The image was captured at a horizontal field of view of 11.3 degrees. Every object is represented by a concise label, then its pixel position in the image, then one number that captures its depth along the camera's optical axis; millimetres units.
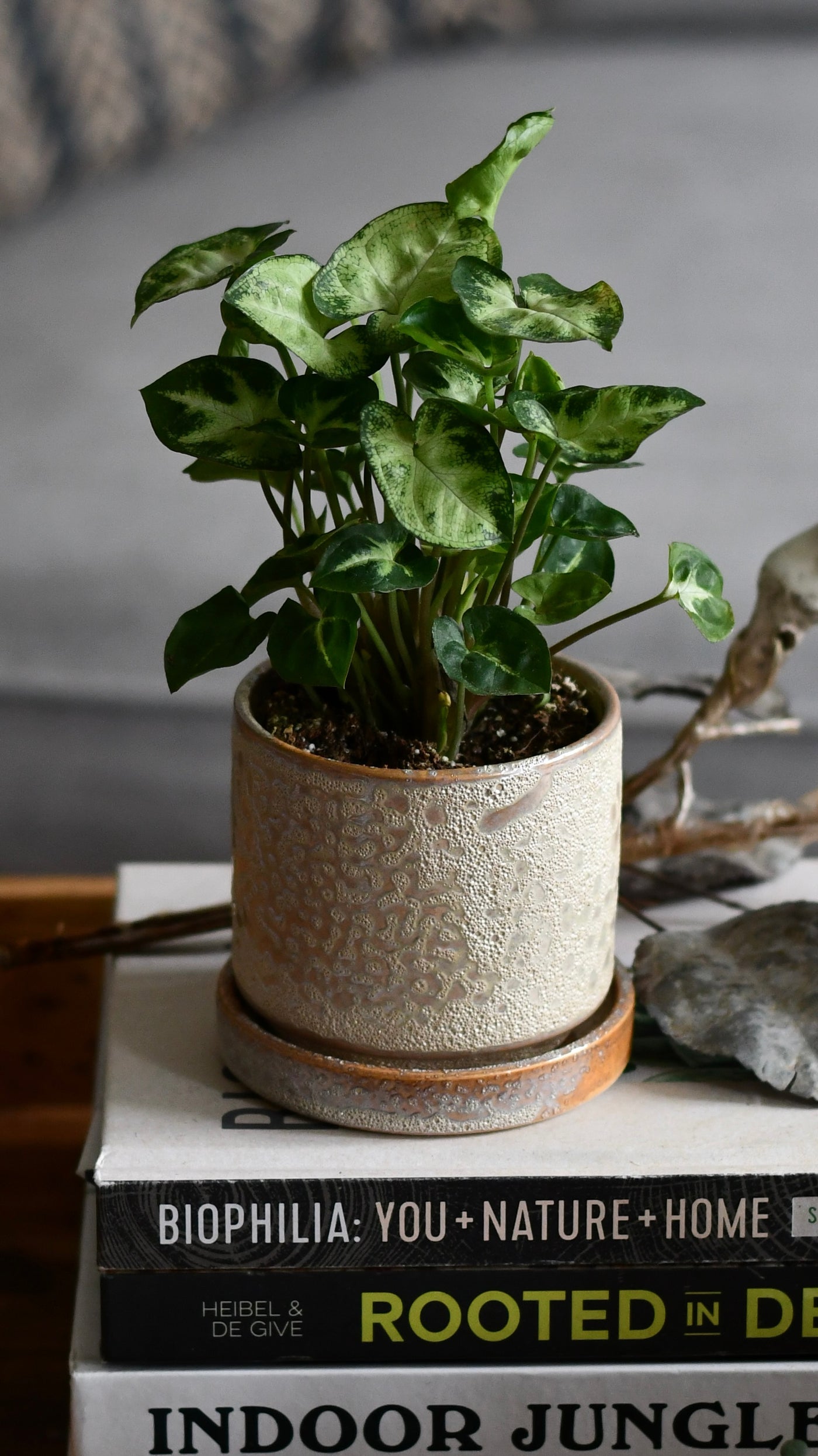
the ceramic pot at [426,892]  1121
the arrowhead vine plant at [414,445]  1085
